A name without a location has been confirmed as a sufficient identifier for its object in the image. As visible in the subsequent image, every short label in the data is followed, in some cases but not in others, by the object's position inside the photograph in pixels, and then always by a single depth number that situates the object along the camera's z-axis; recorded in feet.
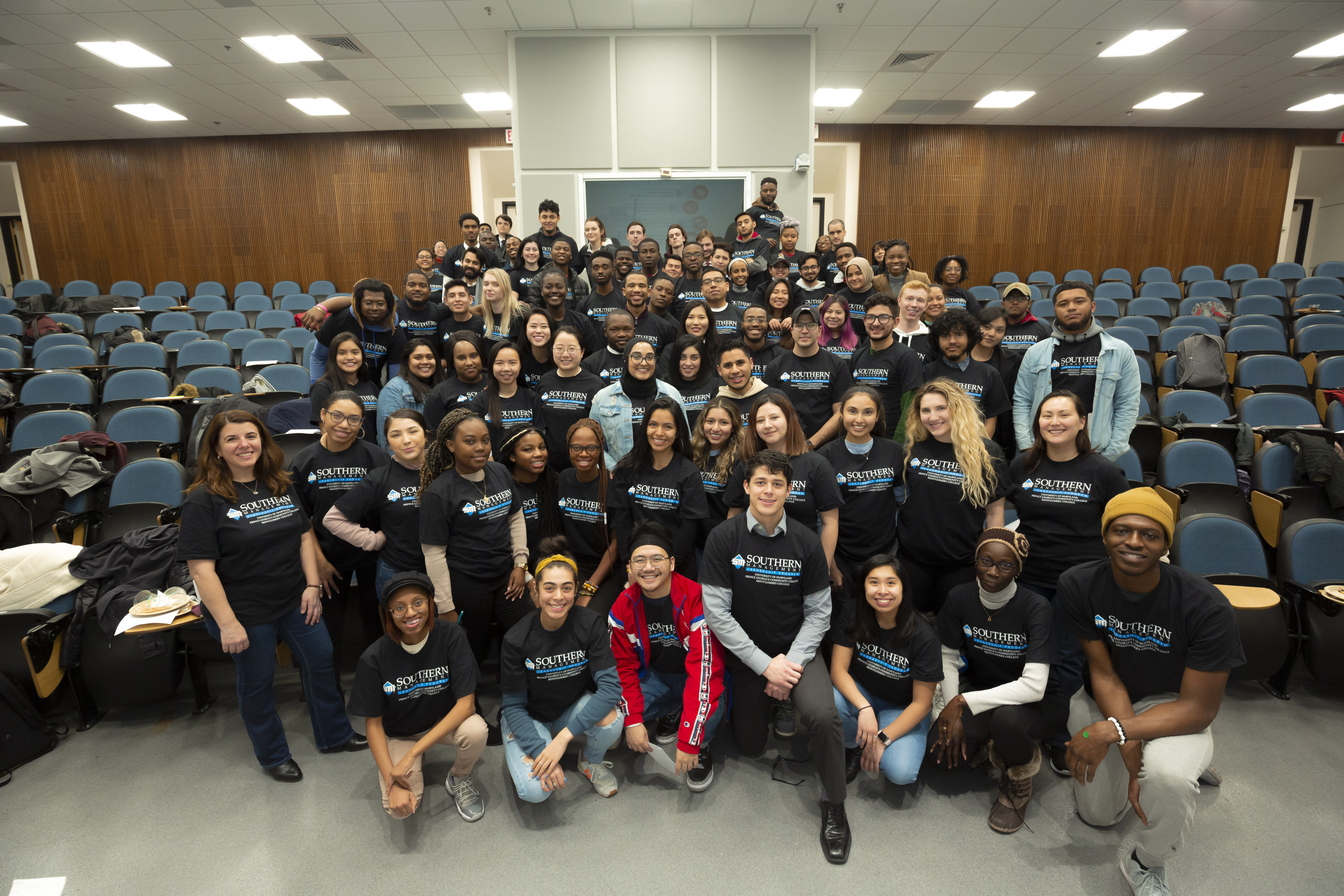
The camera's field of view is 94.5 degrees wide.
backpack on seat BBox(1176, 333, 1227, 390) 17.35
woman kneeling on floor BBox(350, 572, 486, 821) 7.43
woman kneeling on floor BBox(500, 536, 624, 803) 7.85
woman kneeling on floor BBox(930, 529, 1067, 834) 7.41
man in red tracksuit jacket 8.00
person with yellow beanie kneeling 6.43
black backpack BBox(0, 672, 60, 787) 8.38
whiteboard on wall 23.95
